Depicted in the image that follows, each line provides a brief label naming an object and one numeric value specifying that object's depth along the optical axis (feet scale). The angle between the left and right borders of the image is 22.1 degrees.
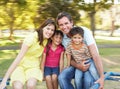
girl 12.74
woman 11.94
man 12.14
